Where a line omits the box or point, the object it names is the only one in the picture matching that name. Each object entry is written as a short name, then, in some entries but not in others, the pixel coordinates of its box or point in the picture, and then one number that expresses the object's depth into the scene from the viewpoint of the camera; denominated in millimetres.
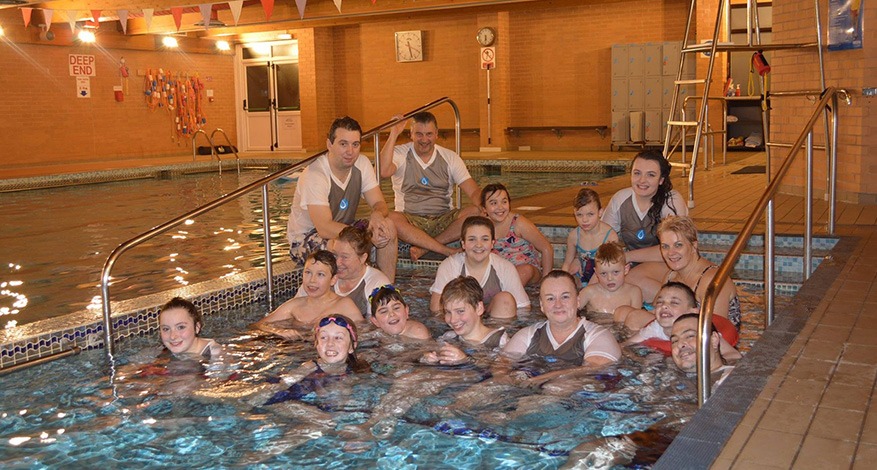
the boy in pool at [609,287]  5605
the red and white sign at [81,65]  19898
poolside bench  19531
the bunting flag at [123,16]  15460
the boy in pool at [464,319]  4957
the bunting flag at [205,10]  15781
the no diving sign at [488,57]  19828
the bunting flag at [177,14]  17000
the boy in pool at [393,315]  5254
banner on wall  8312
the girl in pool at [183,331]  4973
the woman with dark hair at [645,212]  6156
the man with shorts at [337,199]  6434
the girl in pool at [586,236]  6188
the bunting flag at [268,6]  14270
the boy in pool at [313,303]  5547
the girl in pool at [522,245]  6830
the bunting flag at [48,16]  16531
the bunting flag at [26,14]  16720
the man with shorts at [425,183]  7617
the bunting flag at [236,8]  15008
